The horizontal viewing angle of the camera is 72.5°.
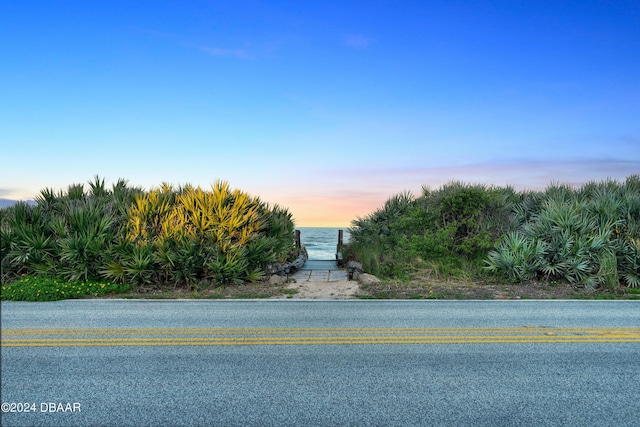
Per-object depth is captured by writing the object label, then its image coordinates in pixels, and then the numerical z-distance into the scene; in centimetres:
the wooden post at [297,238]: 1831
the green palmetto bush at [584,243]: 1220
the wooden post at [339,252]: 1727
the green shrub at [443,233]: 1405
